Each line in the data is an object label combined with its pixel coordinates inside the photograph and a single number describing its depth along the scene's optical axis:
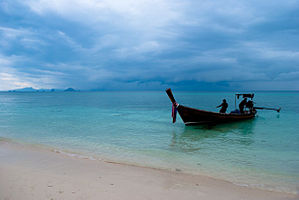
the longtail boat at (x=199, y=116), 15.15
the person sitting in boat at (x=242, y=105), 20.70
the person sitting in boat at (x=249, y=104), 21.64
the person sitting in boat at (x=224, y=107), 18.09
